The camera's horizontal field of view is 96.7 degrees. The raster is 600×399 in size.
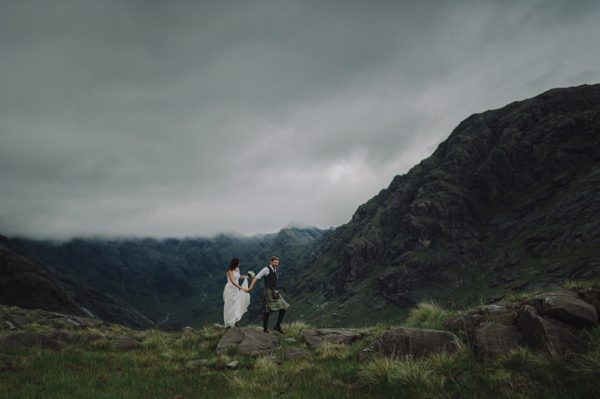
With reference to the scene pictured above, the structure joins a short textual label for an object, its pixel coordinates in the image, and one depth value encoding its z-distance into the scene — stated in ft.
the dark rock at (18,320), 70.31
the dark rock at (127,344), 43.78
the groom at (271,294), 47.60
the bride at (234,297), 50.85
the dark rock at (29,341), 37.40
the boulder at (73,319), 82.88
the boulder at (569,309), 22.49
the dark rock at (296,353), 36.50
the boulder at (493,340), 23.78
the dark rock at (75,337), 45.73
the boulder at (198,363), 34.02
